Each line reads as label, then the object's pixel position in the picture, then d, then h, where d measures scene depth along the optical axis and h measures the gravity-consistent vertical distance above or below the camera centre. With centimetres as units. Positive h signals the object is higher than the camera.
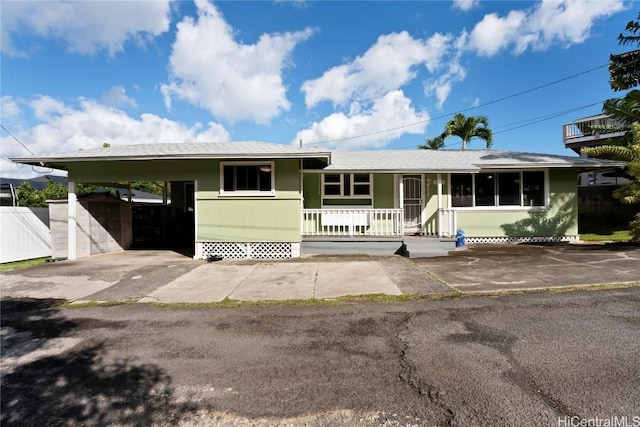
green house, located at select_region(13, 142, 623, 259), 1049 +87
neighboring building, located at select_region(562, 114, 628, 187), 2789 +689
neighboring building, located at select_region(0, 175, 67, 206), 1609 +186
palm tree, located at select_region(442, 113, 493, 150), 2209 +585
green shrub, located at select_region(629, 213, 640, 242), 1047 -56
